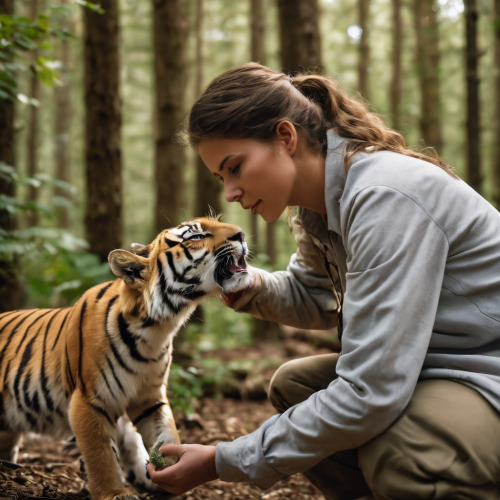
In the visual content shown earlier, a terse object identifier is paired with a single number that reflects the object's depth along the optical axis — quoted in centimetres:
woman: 166
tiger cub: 243
